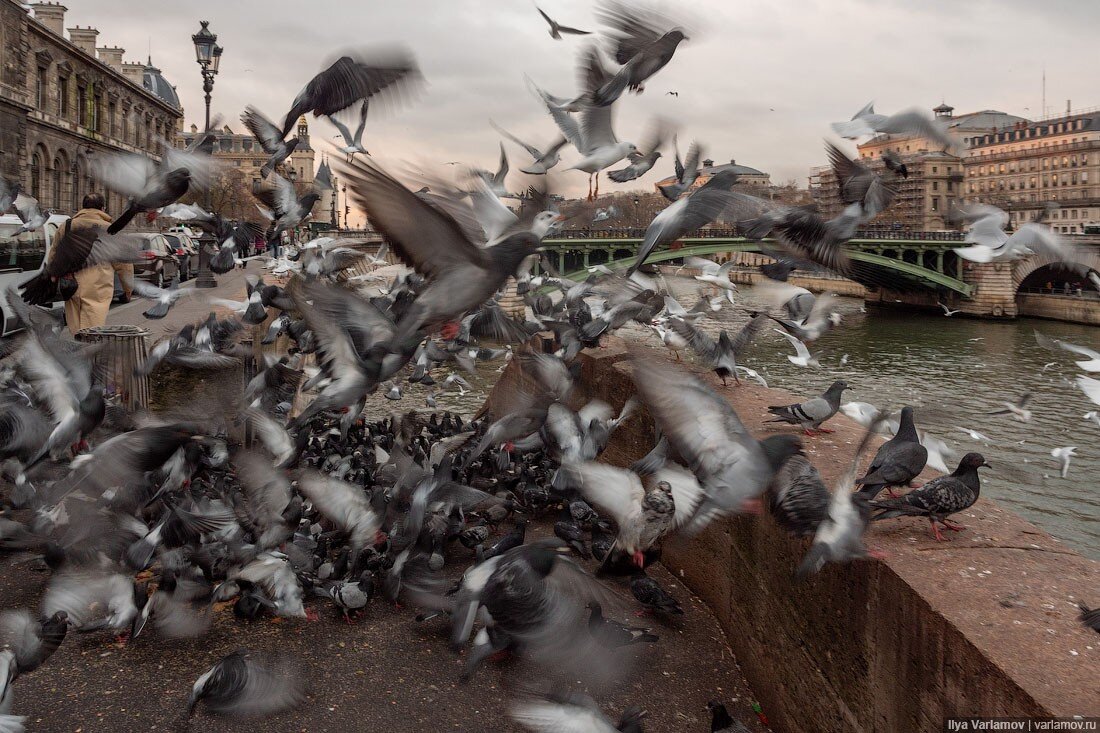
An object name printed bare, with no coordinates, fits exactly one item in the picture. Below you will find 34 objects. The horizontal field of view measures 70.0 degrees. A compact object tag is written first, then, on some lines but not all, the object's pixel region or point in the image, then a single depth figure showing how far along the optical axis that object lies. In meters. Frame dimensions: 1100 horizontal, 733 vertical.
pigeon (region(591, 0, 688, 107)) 5.45
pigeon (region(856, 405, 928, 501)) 3.78
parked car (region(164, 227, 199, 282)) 22.19
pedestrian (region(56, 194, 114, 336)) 8.26
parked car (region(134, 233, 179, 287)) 18.06
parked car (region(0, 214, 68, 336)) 11.91
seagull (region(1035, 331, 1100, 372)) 6.16
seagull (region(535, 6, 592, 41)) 5.41
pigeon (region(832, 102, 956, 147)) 5.69
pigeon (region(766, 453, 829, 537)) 3.66
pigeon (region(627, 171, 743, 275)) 4.84
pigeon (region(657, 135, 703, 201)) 6.78
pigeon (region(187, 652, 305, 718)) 3.86
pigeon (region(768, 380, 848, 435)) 5.63
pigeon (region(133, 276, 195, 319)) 9.09
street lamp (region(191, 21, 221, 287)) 13.80
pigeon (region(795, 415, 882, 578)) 3.38
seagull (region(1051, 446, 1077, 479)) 9.90
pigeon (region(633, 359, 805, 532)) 3.90
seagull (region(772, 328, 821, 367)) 8.92
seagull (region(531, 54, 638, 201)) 6.52
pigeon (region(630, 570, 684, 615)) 5.30
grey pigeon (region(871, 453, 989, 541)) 3.55
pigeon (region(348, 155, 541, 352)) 3.40
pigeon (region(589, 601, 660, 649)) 4.26
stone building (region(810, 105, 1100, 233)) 79.94
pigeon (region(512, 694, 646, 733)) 3.39
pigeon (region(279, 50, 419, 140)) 5.27
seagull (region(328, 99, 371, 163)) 6.07
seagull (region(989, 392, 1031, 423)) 8.80
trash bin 7.38
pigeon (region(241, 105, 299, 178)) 6.20
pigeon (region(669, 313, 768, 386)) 7.86
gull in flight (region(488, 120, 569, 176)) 6.89
